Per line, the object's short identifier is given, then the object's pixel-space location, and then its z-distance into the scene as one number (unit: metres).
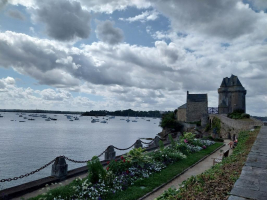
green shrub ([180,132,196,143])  18.48
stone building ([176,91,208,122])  54.31
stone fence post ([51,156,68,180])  9.38
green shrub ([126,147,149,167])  10.26
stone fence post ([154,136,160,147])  18.73
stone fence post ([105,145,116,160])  13.16
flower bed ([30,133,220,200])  7.19
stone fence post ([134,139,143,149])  15.92
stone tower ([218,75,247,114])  49.59
